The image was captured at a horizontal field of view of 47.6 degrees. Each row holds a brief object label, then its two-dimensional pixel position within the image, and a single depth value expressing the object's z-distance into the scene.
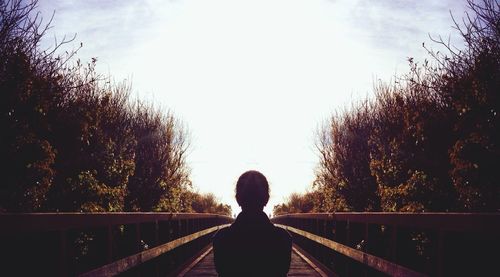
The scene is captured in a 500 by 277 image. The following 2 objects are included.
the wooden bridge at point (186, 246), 4.74
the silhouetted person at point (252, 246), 4.11
